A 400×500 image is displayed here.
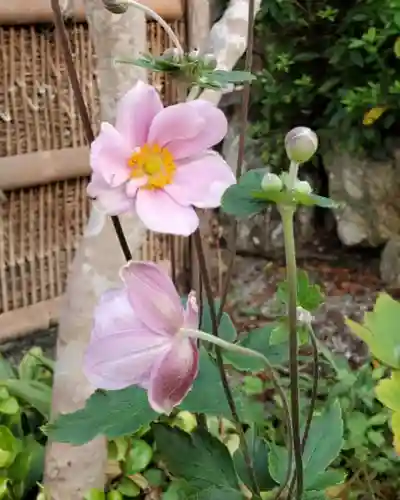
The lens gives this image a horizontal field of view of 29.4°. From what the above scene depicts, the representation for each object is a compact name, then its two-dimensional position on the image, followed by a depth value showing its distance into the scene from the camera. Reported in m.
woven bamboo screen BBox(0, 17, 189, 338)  1.70
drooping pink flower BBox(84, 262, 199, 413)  0.45
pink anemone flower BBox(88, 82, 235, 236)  0.48
